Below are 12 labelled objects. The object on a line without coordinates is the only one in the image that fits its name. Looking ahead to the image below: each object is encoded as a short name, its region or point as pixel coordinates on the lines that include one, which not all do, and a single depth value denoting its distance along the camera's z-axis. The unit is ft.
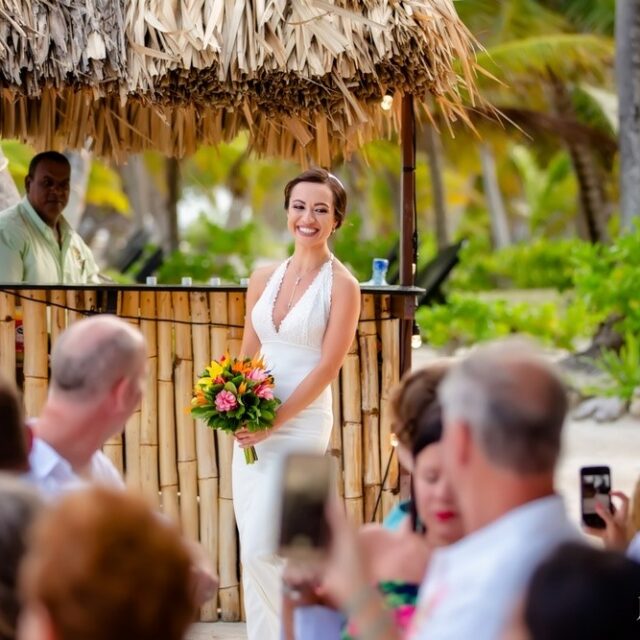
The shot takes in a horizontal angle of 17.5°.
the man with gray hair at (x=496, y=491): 11.75
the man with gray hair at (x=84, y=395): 15.42
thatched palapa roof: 28.43
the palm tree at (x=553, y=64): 104.60
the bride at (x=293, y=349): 26.57
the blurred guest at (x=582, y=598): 10.32
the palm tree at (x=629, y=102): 82.32
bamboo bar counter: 30.76
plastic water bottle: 32.72
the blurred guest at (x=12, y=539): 11.22
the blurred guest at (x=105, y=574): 9.64
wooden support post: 30.78
